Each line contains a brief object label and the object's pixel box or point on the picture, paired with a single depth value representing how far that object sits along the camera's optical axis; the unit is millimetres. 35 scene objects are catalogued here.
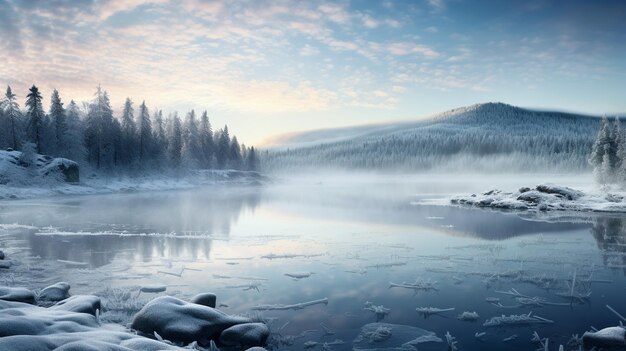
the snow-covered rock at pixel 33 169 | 51594
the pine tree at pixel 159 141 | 88500
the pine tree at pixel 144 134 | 84562
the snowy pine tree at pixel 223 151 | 116388
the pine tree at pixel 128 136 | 80438
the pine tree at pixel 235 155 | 121188
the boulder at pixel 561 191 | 41200
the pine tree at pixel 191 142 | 100412
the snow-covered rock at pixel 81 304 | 9219
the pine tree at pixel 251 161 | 128975
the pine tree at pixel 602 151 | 64250
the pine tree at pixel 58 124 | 68812
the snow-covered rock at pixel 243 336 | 8500
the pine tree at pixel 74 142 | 68075
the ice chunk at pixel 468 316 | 10074
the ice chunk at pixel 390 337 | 8492
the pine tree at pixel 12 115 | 65000
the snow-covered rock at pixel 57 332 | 5742
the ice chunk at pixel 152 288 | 12242
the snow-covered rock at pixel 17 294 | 10031
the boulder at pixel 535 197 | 40188
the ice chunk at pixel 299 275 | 13961
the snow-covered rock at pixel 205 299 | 10484
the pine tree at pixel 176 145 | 91375
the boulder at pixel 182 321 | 8484
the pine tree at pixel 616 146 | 62938
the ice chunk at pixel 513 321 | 9797
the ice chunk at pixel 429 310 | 10508
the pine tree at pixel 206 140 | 110625
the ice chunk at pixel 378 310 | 10266
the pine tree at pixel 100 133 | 74625
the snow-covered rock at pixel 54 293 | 11070
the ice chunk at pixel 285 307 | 10766
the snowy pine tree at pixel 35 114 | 65500
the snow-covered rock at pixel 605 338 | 8312
